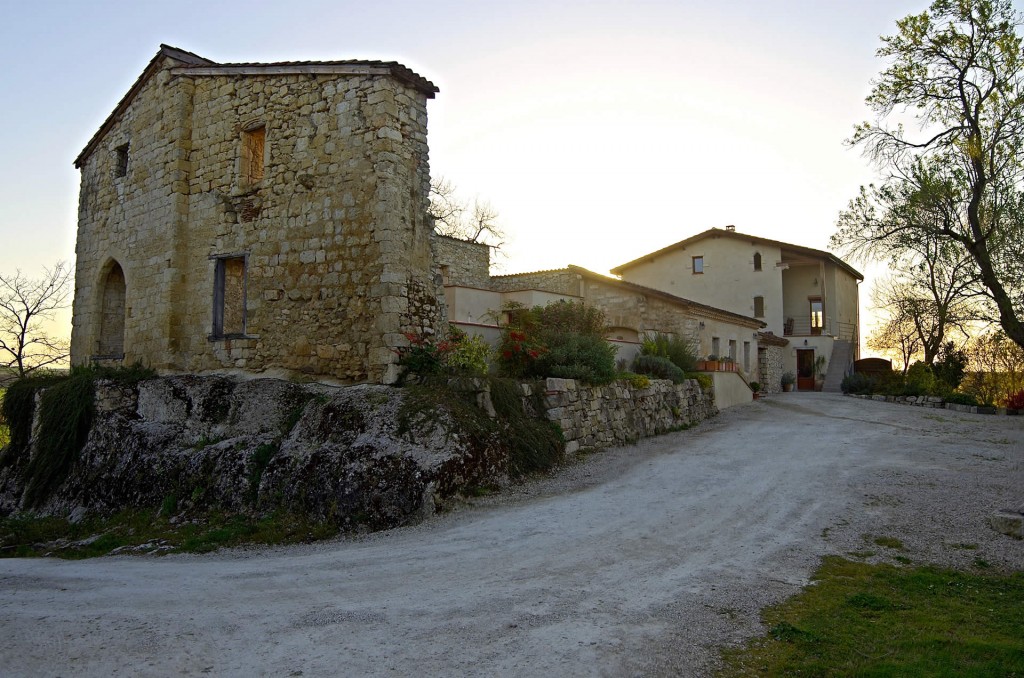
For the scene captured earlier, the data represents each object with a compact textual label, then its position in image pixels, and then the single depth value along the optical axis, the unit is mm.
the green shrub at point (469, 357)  10680
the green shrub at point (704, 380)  17600
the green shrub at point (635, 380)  13867
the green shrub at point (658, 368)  15977
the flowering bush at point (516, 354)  11867
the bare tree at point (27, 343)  24250
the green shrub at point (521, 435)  9938
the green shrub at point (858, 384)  25281
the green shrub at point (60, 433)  12000
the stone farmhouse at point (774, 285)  30547
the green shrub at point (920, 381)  22297
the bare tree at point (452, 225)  31830
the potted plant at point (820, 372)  30953
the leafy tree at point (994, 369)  21594
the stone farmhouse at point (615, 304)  16594
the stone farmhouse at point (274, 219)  10438
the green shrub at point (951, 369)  23797
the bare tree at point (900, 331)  28156
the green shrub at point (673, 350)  16844
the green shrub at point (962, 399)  20344
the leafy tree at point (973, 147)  16500
